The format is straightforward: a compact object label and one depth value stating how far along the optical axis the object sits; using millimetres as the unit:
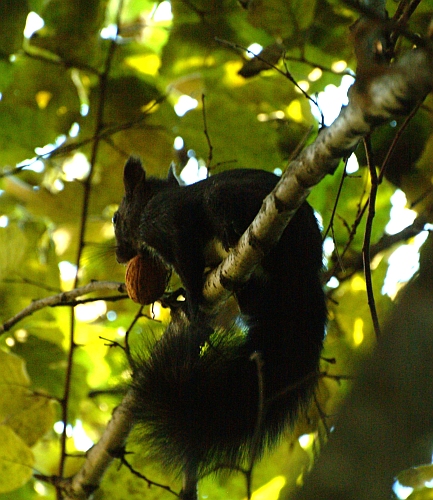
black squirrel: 4695
